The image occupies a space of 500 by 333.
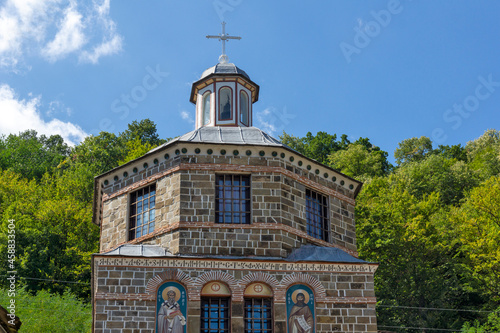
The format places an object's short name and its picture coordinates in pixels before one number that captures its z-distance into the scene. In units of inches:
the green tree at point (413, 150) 2373.3
